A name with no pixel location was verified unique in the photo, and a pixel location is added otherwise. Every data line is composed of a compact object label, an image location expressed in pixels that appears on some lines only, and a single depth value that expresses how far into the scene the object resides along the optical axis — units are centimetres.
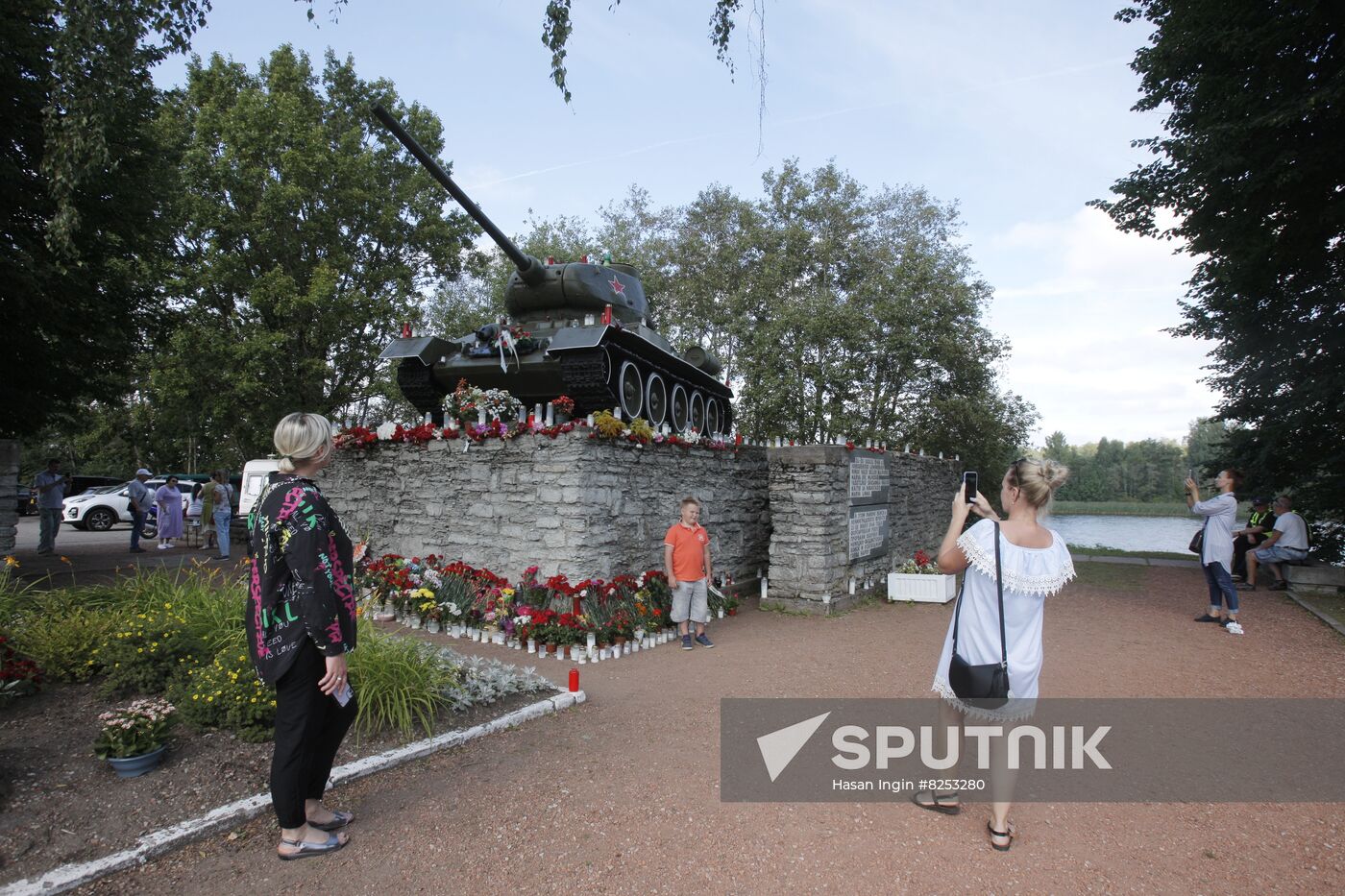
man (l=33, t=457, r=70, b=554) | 1134
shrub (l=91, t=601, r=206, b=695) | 433
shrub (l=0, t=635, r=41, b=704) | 421
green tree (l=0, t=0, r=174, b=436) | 848
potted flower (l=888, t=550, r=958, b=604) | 971
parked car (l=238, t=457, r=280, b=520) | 1518
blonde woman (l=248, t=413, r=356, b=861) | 276
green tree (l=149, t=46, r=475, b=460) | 1703
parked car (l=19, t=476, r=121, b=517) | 2308
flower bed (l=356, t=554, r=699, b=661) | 673
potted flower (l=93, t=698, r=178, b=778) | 346
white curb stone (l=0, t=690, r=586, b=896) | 265
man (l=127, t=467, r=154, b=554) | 1272
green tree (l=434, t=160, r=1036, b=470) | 1916
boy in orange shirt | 691
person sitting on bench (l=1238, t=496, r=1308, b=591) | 1020
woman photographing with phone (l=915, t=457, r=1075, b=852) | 290
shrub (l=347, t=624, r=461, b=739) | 420
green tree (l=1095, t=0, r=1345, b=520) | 843
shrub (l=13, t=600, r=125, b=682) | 461
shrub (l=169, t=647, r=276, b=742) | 388
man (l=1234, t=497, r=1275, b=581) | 1147
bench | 999
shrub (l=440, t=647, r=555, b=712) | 463
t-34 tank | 910
